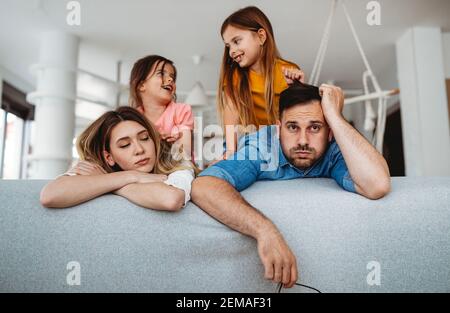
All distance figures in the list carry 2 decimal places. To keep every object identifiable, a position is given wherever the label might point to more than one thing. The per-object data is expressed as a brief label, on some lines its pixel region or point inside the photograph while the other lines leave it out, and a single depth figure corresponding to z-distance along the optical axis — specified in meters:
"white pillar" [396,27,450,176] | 2.20
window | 2.94
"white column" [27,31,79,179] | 1.95
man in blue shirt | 0.71
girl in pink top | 1.04
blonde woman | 0.77
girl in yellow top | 1.02
